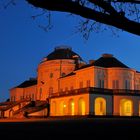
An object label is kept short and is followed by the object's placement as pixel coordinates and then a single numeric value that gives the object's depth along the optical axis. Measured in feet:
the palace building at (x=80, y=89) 174.50
